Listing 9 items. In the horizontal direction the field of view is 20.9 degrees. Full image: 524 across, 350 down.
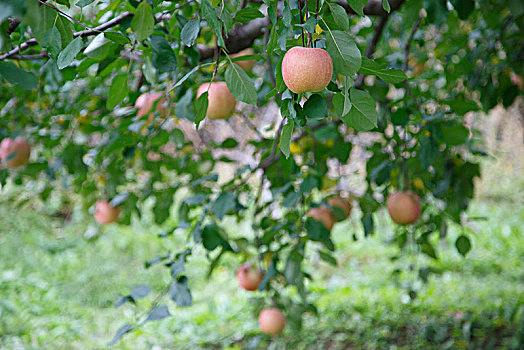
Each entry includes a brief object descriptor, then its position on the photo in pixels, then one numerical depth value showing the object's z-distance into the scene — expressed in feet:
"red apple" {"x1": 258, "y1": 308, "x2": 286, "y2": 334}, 12.80
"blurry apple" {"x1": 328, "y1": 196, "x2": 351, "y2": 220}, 12.73
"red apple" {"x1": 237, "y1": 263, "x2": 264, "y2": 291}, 12.56
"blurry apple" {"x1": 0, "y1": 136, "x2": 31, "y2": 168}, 12.73
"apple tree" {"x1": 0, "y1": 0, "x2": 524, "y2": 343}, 8.22
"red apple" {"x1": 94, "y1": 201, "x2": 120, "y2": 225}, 13.49
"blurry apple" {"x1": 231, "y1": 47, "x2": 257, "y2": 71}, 11.85
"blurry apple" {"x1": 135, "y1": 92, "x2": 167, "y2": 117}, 11.95
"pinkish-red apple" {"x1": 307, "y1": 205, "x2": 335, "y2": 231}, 12.52
